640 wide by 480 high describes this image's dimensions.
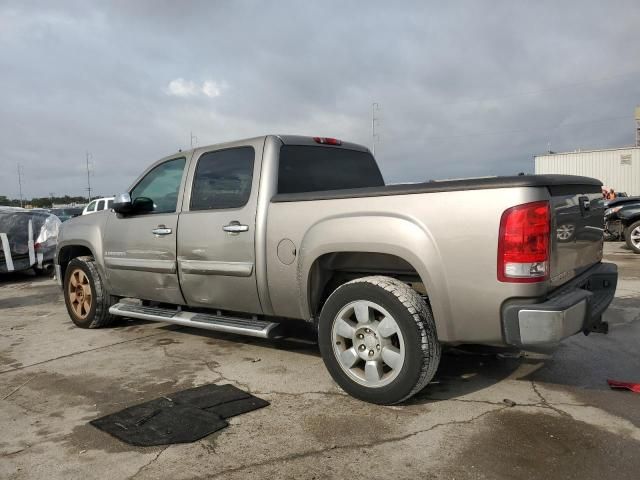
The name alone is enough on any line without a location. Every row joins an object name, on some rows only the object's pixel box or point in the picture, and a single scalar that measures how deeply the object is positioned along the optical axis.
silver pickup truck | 2.91
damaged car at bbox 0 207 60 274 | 10.46
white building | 29.72
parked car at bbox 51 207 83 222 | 26.62
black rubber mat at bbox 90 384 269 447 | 3.07
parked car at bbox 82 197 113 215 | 19.28
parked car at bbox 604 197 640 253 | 12.39
